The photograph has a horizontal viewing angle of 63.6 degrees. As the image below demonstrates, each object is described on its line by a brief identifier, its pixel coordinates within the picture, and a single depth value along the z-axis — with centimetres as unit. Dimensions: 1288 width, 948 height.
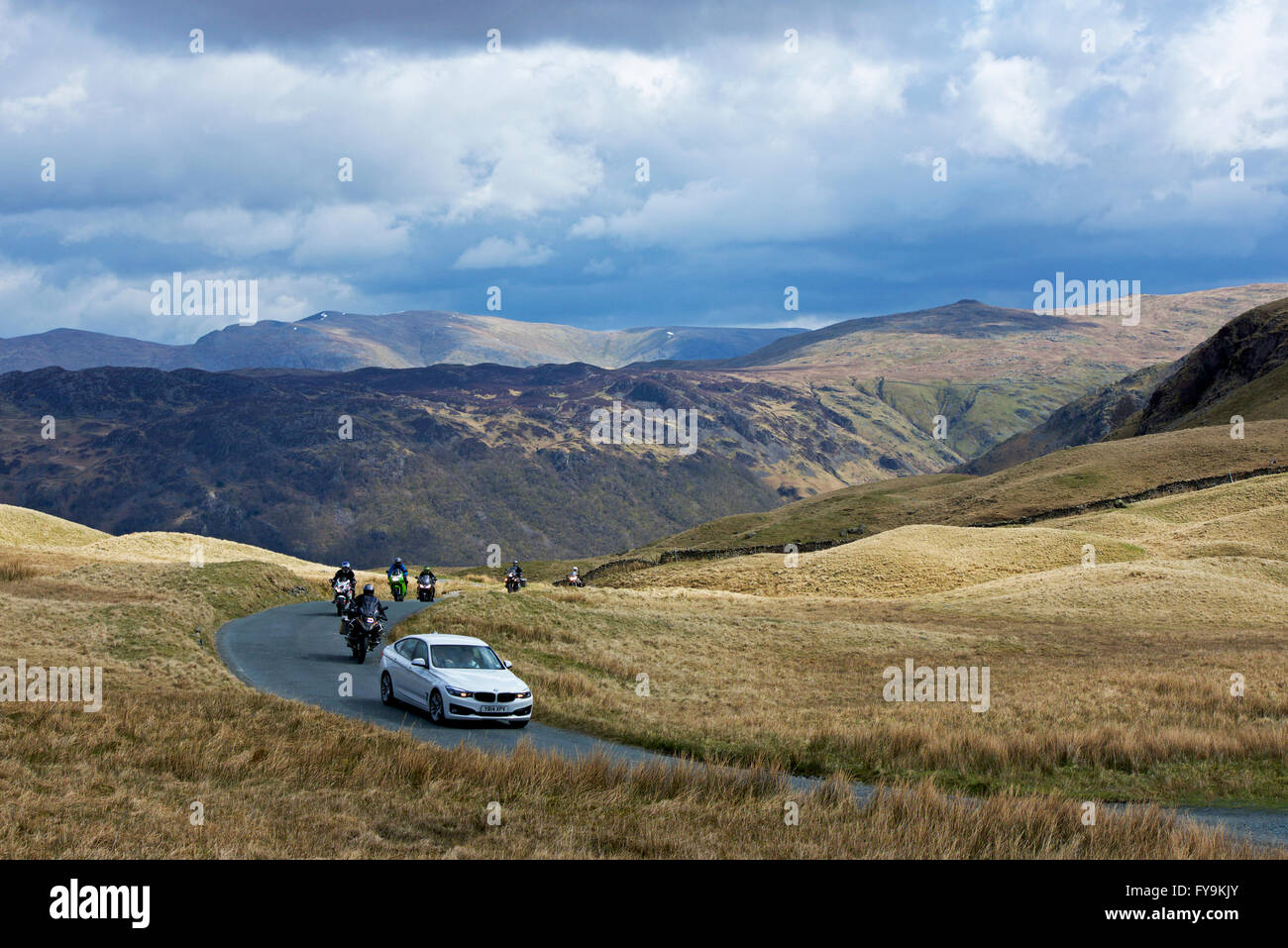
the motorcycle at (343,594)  3953
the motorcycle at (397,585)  4731
